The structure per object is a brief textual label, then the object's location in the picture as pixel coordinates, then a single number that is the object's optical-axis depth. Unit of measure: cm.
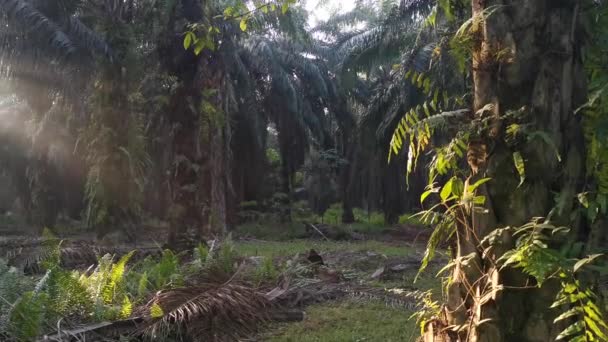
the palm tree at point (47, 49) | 1265
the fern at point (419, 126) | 255
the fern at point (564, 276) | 208
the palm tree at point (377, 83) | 1503
